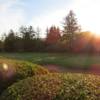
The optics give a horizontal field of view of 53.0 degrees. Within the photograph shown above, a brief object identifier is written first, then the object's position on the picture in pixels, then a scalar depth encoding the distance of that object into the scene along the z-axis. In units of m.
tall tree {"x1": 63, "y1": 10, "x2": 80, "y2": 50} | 22.44
